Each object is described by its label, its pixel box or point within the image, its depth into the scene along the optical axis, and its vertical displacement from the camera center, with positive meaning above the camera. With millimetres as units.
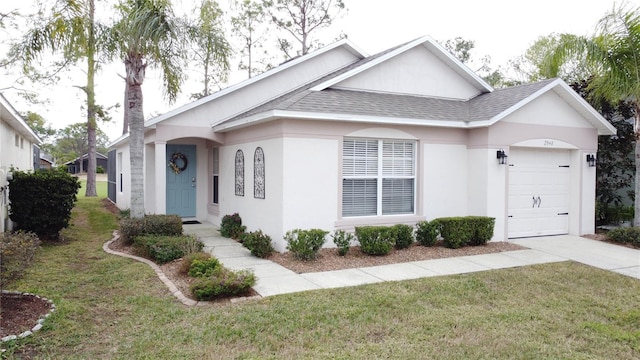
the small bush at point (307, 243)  8773 -1432
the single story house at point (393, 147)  9820 +595
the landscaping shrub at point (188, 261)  7656 -1557
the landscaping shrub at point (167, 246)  8617 -1522
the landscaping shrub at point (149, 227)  10141 -1303
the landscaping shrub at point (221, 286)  6363 -1669
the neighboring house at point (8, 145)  10062 +658
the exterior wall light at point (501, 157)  10953 +347
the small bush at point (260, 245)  9281 -1559
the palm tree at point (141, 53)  10039 +2758
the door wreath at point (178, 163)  14422 +224
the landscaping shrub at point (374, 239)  9289 -1431
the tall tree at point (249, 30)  28969 +9364
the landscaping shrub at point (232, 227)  11461 -1474
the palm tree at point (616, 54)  11453 +3077
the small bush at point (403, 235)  9719 -1416
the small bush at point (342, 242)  9312 -1480
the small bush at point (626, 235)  10984 -1588
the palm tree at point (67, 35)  9562 +2995
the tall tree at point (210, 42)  10945 +3141
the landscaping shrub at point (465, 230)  10195 -1361
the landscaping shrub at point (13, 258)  5449 -1106
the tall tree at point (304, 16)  28609 +9900
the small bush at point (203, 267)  7236 -1597
